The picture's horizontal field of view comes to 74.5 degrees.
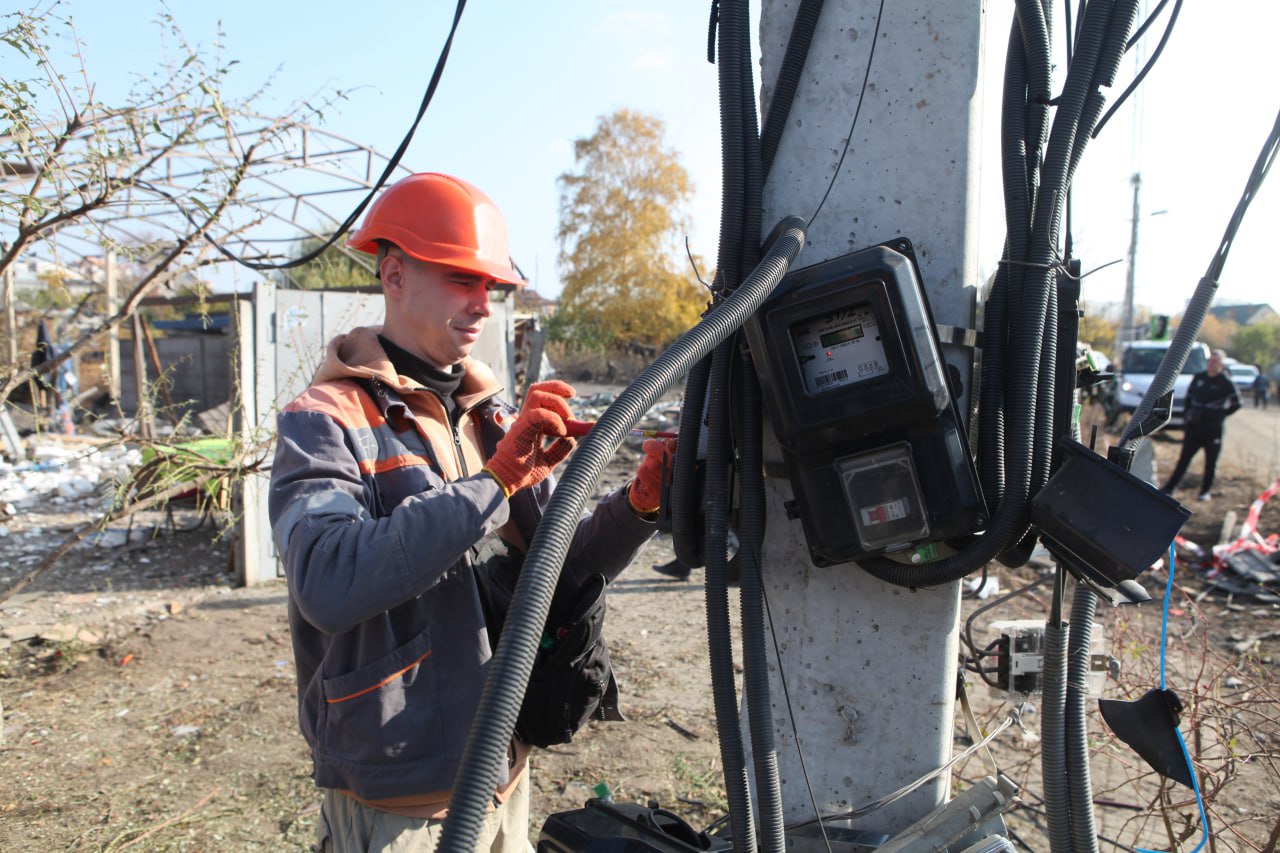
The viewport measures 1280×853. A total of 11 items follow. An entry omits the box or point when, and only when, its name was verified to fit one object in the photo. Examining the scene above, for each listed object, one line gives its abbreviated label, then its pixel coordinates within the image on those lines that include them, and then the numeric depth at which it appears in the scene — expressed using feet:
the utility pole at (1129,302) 90.22
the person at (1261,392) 96.22
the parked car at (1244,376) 101.77
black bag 5.76
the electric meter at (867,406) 4.05
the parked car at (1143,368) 51.88
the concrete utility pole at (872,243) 4.38
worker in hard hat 4.59
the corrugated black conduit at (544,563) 3.04
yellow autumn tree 101.81
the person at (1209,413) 32.94
